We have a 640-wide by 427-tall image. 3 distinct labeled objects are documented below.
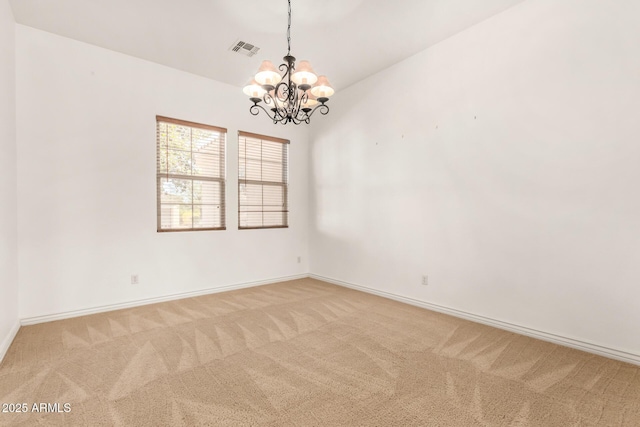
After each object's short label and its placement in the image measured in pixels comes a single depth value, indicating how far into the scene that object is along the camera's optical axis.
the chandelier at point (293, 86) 2.35
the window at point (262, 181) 4.74
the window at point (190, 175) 3.98
